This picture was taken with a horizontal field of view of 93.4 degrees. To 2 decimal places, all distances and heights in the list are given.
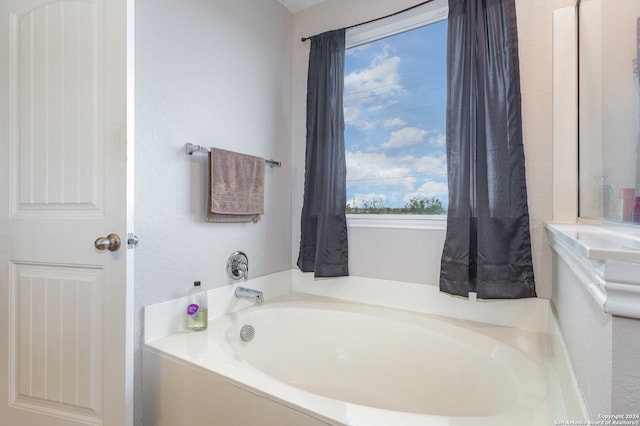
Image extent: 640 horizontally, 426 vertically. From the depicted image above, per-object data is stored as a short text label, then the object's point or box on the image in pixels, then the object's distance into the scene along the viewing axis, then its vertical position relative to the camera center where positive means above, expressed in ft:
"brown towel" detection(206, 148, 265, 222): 5.14 +0.42
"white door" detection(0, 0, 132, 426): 3.63 -0.05
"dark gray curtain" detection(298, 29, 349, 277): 6.34 +1.06
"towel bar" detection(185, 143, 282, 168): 4.85 +1.00
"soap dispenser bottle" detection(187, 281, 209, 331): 4.78 -1.60
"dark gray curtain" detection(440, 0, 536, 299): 4.69 +0.82
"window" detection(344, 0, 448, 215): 5.78 +1.98
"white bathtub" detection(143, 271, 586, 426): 2.98 -1.99
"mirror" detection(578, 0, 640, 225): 2.81 +1.16
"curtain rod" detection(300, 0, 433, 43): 5.65 +3.89
